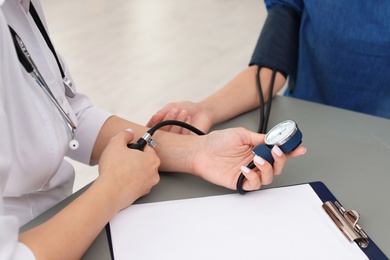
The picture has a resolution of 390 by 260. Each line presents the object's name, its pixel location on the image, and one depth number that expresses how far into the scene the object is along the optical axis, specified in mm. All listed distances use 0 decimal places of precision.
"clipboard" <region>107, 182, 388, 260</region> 642
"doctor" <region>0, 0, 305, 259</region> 634
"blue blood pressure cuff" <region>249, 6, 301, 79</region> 1110
